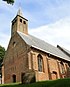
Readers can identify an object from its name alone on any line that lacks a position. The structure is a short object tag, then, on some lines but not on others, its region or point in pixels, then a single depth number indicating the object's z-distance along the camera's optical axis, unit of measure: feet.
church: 39.04
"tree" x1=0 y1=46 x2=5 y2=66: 75.24
